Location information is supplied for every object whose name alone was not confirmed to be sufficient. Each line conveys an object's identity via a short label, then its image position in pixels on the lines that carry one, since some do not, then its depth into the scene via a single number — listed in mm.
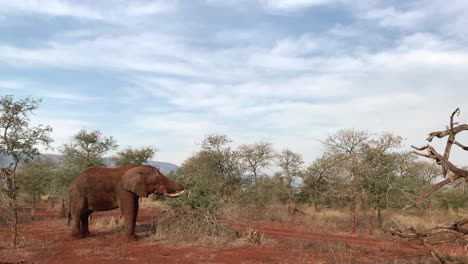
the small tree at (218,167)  28266
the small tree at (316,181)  27781
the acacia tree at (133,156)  37647
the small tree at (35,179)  24672
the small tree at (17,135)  19656
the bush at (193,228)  14086
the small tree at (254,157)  29562
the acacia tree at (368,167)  18375
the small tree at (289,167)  29984
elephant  14922
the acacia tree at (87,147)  26739
